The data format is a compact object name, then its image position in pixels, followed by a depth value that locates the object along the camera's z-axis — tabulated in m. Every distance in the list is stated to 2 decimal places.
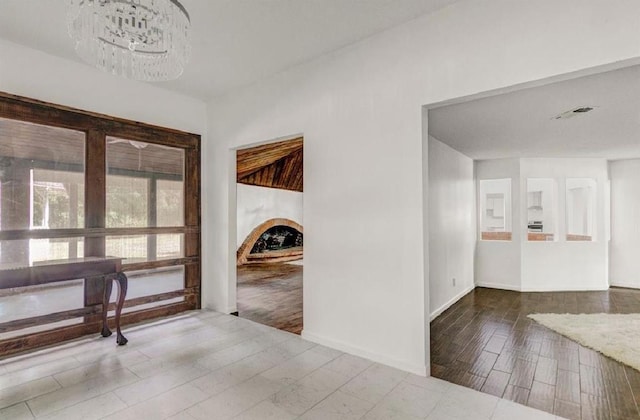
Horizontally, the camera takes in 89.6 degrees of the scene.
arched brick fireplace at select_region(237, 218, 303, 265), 8.48
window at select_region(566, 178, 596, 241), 6.10
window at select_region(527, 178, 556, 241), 6.09
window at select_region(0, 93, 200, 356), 3.07
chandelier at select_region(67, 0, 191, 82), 2.07
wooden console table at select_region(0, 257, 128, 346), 2.75
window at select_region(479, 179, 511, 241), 6.15
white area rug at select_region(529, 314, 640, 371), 3.06
